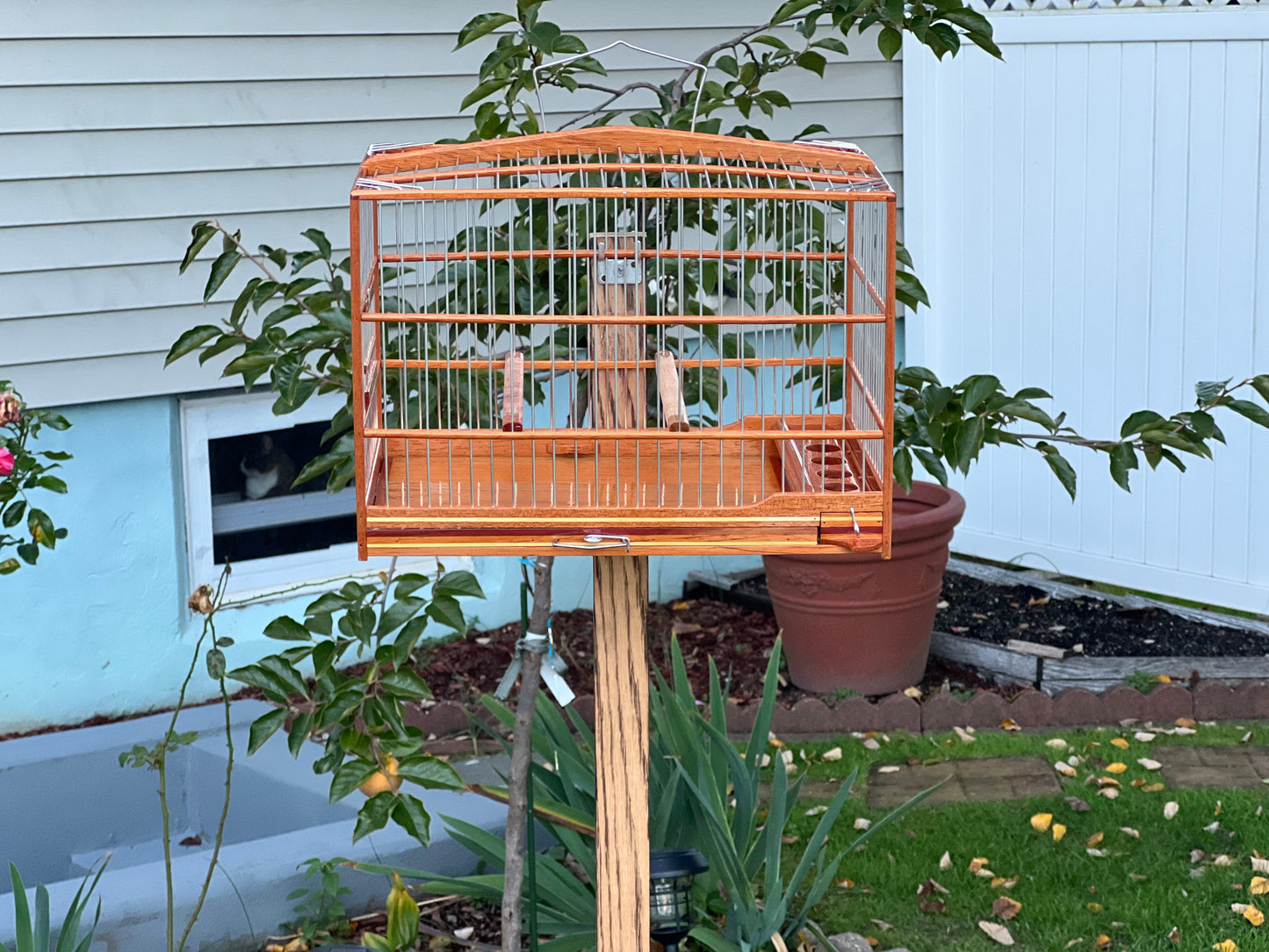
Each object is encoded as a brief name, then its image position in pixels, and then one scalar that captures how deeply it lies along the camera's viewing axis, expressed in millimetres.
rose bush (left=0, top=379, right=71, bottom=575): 2818
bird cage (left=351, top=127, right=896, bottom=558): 1813
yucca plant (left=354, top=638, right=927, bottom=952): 2611
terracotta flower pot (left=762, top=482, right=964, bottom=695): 4246
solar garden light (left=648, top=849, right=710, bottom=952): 2467
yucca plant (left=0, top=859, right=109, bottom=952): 2334
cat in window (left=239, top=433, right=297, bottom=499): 4699
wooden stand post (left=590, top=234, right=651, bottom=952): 2145
